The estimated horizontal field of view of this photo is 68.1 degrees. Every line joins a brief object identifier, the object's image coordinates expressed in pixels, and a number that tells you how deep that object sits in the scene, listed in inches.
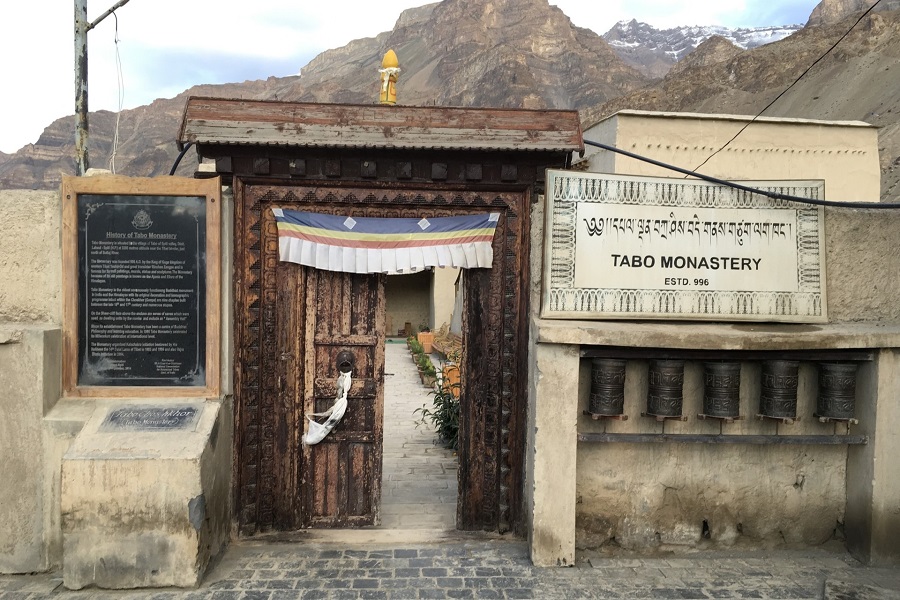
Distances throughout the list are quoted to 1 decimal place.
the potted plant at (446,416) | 324.8
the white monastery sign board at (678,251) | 204.7
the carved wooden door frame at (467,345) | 205.9
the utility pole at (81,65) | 305.4
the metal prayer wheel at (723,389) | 198.1
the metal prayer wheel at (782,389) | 199.5
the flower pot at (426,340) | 784.3
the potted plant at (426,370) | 544.6
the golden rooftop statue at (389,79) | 227.6
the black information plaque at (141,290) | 195.0
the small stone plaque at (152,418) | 187.8
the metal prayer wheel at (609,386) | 196.2
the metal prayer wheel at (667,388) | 197.8
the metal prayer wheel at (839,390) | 200.4
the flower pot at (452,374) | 396.8
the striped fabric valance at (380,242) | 203.5
